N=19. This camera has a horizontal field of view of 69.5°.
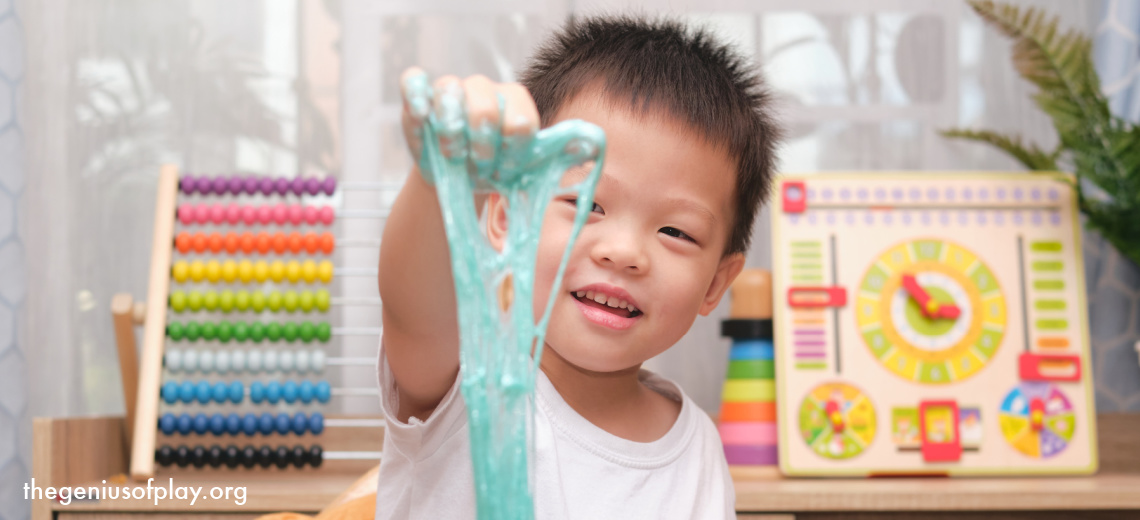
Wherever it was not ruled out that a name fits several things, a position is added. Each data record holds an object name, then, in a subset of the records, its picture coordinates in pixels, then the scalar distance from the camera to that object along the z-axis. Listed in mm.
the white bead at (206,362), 1323
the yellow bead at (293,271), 1360
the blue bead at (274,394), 1311
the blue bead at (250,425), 1292
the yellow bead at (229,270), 1360
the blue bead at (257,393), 1312
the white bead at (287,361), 1339
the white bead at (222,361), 1335
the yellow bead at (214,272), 1352
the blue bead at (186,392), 1281
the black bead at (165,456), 1255
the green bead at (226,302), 1346
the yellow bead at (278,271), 1363
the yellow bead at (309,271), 1359
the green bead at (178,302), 1328
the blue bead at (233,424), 1293
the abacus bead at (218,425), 1290
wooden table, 988
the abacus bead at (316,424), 1293
